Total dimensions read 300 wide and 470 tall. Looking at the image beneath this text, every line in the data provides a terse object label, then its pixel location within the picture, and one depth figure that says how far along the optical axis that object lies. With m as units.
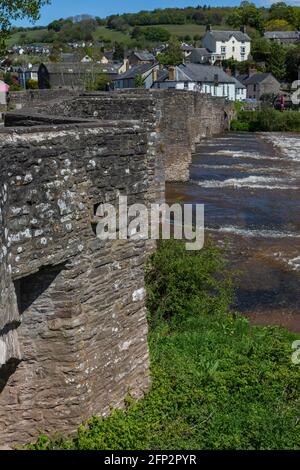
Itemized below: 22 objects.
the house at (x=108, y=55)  150.98
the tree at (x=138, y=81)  80.62
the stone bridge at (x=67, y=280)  6.23
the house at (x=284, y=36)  165.12
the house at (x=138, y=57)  129.09
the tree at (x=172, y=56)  111.88
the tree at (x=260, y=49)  133.52
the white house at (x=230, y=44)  149.50
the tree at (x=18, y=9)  24.92
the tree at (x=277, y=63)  115.38
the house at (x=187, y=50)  143.70
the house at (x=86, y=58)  108.74
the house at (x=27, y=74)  108.68
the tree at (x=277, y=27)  193.88
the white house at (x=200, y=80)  77.94
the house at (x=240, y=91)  101.07
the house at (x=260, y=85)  103.25
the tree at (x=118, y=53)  155.02
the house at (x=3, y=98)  30.38
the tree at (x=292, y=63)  114.18
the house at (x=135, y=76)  84.38
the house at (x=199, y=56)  131.79
